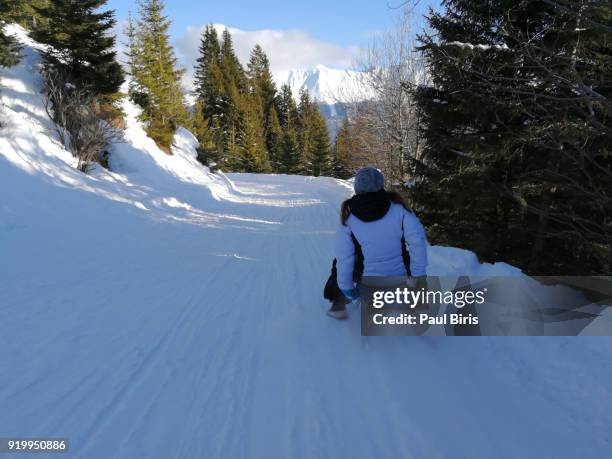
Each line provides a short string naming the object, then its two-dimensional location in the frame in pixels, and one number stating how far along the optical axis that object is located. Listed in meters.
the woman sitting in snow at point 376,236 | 3.15
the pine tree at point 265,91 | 50.73
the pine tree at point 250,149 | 44.38
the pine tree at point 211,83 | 46.22
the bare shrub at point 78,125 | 11.99
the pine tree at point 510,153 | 4.89
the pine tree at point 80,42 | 13.57
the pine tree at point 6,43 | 11.42
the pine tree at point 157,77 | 23.00
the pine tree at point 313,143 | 44.00
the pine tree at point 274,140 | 46.94
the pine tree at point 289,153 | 45.97
